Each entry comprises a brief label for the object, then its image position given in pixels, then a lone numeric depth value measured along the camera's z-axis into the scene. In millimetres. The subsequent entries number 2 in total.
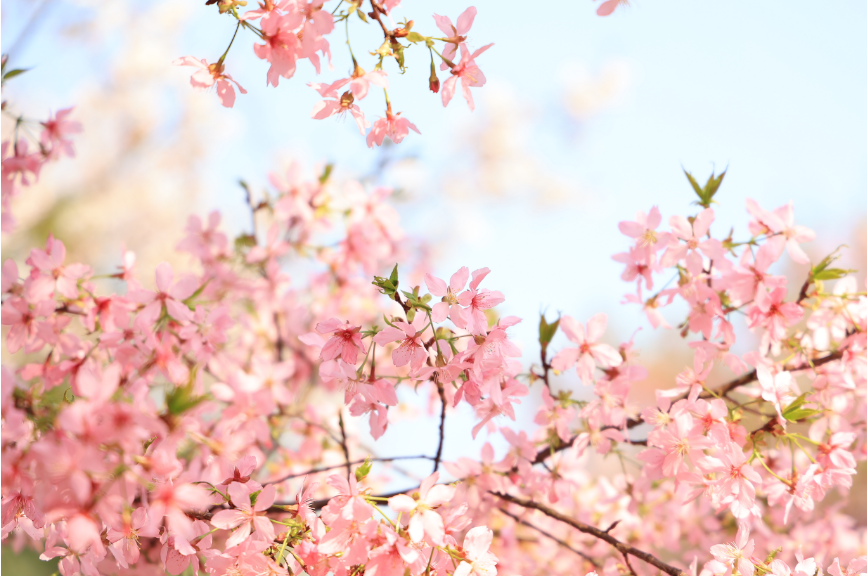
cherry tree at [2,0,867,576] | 1999
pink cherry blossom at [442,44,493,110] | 2083
